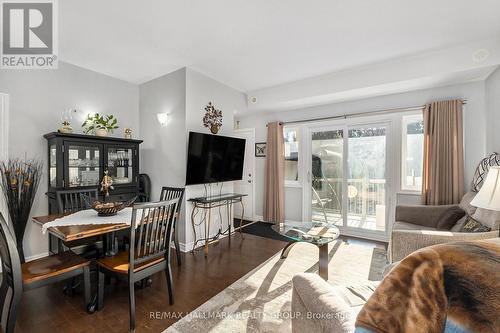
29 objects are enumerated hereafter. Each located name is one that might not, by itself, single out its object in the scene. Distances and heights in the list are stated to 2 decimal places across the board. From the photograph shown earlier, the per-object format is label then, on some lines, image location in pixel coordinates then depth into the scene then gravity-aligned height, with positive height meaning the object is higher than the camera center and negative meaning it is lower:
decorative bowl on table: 2.24 -0.44
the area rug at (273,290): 1.76 -1.26
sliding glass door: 3.86 -0.21
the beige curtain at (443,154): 3.13 +0.17
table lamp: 1.67 -0.21
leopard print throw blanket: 0.55 -0.34
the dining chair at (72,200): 2.57 -0.42
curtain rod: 3.47 +0.89
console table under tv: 3.37 -0.69
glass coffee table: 2.35 -0.83
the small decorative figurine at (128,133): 3.65 +0.52
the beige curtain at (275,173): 4.62 -0.17
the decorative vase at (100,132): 3.24 +0.47
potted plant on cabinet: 3.26 +0.60
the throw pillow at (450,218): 2.62 -0.62
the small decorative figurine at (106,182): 2.35 -0.19
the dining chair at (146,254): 1.77 -0.77
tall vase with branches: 2.58 -0.33
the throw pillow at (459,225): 2.42 -0.66
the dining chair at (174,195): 2.82 -0.44
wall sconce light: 3.59 +0.75
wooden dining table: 1.73 -0.53
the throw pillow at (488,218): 1.93 -0.48
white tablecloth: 2.02 -0.52
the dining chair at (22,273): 1.52 -0.82
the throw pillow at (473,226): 2.04 -0.58
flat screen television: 3.33 +0.10
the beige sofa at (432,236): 1.88 -0.61
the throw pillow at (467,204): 2.49 -0.47
